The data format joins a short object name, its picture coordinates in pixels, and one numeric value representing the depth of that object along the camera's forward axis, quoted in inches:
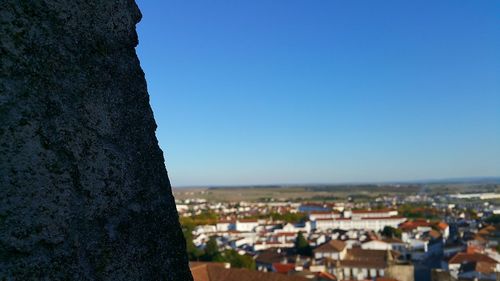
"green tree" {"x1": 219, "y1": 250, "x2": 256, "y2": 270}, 1061.1
